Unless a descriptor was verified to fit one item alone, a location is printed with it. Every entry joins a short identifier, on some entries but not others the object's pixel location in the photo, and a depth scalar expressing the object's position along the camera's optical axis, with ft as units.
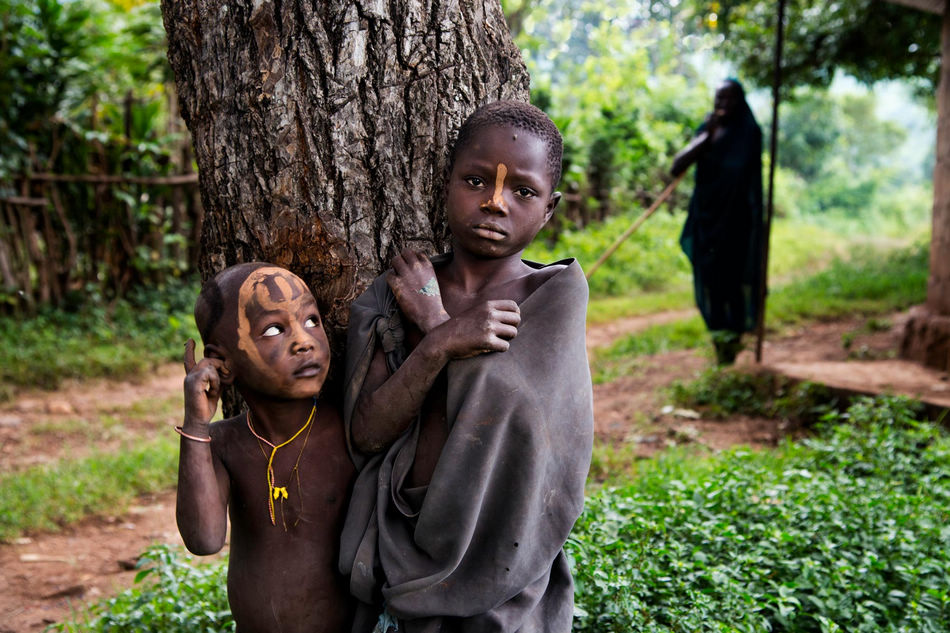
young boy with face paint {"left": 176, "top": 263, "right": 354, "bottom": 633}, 5.22
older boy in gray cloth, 5.10
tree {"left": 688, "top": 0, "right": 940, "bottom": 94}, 26.43
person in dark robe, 18.94
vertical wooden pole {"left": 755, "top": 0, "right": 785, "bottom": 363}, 18.72
